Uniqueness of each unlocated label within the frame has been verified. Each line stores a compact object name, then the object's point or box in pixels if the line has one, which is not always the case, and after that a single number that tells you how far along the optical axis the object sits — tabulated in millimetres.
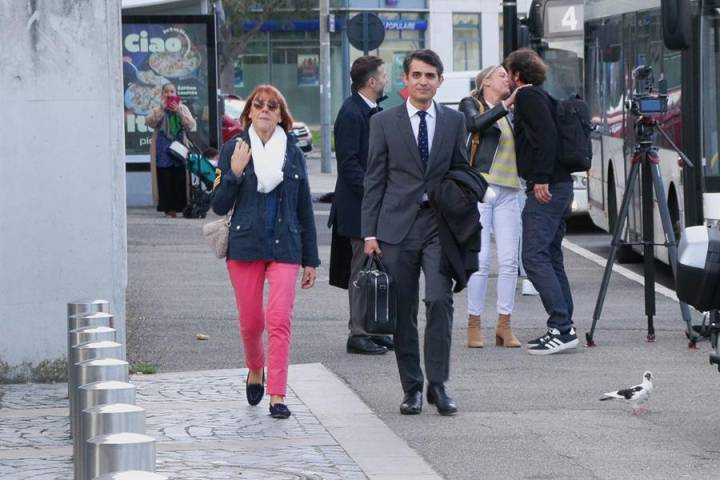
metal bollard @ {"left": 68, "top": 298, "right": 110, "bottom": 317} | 15047
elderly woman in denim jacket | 17547
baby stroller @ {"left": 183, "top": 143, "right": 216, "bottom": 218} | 47062
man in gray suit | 17797
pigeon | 17687
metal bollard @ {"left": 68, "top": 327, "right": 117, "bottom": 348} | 13242
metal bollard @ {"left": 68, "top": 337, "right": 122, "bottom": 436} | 11945
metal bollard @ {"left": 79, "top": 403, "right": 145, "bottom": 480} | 8703
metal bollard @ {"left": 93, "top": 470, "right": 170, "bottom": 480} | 7359
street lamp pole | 73812
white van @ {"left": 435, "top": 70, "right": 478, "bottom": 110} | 68687
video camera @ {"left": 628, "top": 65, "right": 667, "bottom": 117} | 23594
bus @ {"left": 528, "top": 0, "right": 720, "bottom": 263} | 28625
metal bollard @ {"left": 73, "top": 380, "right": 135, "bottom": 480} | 9922
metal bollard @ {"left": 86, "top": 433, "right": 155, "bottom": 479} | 7832
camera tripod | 23687
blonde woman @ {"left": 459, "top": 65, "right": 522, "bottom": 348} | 22844
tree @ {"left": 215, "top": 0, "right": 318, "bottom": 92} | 104487
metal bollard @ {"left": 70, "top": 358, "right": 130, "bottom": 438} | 10867
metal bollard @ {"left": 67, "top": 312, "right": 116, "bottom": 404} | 13930
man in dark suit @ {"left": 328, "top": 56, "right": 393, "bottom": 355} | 22250
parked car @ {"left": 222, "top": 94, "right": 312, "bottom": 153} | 69875
